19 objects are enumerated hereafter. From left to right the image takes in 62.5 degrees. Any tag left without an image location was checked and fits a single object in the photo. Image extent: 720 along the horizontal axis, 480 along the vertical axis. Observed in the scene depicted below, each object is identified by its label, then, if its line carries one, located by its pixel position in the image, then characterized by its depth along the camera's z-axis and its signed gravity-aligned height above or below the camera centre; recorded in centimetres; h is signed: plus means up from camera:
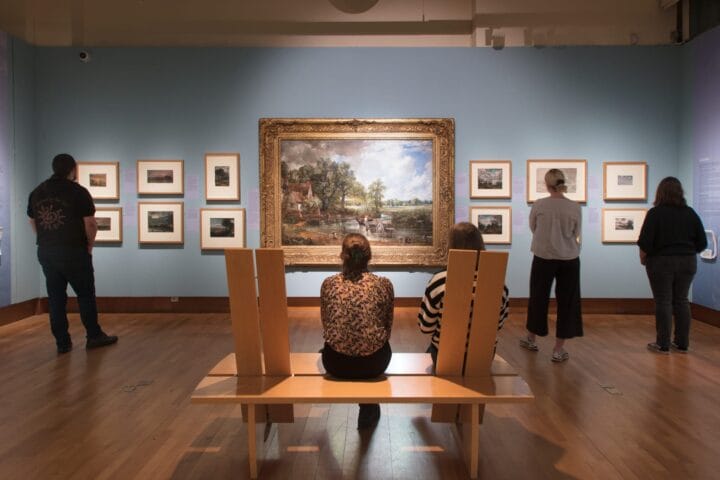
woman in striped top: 471 -59
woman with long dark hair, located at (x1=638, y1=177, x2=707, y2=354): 752 -44
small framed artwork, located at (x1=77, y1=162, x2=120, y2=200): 1099 +77
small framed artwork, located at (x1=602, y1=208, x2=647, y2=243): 1077 -14
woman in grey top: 729 -48
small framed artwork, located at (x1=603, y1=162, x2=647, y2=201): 1076 +64
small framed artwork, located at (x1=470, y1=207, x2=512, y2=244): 1087 -9
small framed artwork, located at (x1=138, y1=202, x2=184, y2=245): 1100 -5
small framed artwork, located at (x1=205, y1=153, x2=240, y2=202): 1095 +81
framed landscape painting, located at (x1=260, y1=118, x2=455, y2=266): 1088 +56
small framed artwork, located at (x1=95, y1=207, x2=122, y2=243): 1100 -9
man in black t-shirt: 768 -18
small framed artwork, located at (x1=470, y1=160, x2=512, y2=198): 1086 +69
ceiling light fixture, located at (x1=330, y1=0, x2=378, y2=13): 1096 +393
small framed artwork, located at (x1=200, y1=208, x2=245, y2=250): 1098 -15
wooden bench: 408 -113
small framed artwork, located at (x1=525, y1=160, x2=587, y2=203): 1080 +78
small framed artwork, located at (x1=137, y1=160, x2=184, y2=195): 1097 +79
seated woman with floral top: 429 -71
